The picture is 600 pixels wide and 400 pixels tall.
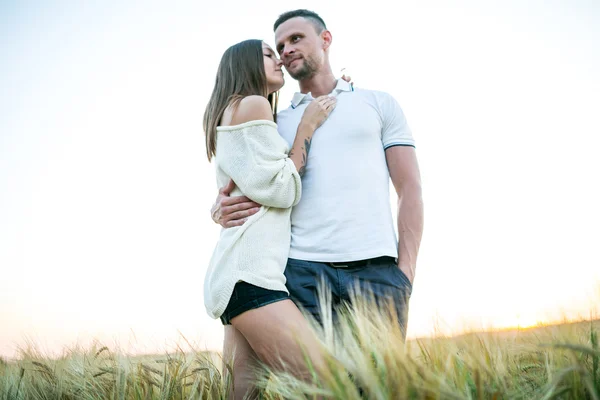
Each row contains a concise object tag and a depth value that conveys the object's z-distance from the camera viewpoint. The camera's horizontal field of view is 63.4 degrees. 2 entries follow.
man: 2.37
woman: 1.98
